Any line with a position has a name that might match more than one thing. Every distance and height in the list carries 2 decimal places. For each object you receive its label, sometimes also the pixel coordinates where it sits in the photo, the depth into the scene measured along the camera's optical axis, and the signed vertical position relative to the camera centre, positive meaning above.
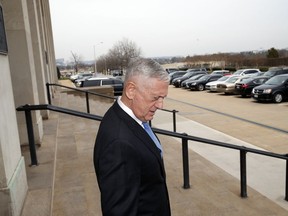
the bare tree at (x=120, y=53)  78.37 +2.41
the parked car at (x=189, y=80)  30.55 -2.17
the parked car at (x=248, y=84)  21.02 -2.01
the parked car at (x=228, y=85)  23.45 -2.20
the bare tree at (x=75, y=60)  99.86 +1.14
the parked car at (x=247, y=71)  32.70 -1.77
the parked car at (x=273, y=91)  17.77 -2.15
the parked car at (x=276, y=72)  25.91 -1.57
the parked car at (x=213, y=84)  25.78 -2.31
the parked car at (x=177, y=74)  40.40 -1.95
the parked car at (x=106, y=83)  19.09 -1.18
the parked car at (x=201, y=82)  28.83 -2.23
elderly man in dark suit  1.43 -0.43
